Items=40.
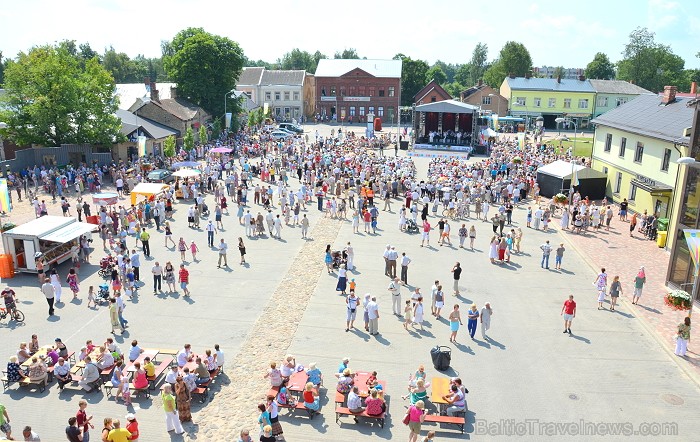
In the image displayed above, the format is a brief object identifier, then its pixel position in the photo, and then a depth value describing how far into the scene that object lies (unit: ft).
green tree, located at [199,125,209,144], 163.63
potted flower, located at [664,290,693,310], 51.84
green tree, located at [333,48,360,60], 468.75
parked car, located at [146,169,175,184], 114.73
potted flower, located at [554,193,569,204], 95.61
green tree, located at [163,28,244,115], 178.70
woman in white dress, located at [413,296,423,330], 52.48
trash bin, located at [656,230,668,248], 81.10
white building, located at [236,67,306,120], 266.77
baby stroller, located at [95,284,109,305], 58.23
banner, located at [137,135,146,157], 119.96
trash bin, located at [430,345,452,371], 45.06
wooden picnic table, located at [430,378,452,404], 39.18
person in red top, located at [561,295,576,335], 52.24
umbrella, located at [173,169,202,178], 103.19
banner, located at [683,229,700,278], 53.62
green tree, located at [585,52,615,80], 358.43
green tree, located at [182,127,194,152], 147.74
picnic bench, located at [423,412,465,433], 37.82
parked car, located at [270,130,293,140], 197.79
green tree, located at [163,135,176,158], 138.51
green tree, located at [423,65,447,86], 337.52
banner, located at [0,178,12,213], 73.97
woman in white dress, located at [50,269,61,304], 56.90
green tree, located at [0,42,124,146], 119.14
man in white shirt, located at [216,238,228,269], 69.10
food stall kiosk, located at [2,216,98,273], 64.90
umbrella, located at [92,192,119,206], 83.30
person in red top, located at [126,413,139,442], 34.50
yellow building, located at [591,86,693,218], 90.38
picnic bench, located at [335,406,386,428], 38.09
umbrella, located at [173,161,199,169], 111.96
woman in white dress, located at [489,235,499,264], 72.43
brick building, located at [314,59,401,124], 259.19
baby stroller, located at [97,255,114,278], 65.42
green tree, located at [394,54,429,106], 284.00
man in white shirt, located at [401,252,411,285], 63.16
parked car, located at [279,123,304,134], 220.64
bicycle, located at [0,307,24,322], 53.98
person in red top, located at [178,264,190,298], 59.77
